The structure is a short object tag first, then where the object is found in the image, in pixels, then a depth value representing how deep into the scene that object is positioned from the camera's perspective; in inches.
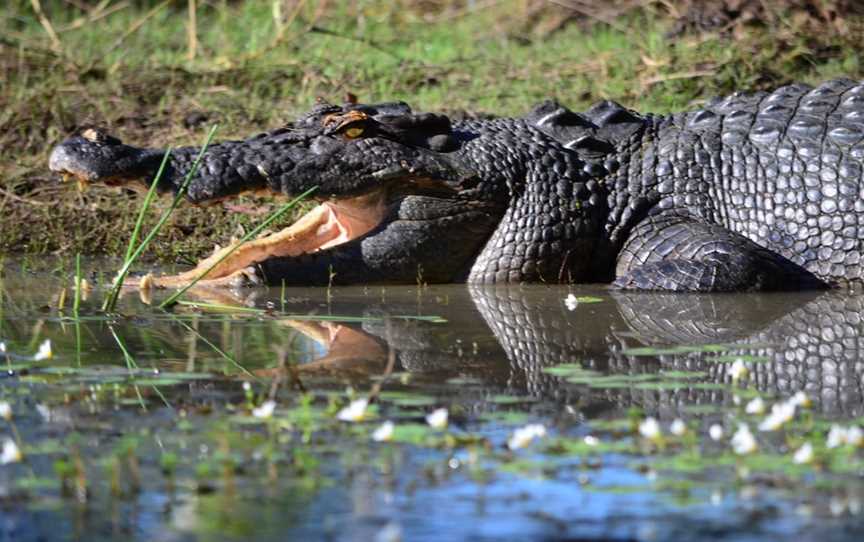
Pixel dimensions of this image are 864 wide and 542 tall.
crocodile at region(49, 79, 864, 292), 513.7
